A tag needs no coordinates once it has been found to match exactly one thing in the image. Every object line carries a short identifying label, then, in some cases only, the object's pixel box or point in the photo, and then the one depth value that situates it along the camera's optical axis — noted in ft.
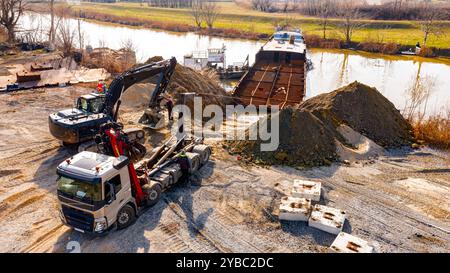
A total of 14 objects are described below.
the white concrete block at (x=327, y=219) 35.53
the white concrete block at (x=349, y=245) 32.58
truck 30.94
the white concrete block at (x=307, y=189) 40.96
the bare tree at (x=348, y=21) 177.98
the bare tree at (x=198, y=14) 229.45
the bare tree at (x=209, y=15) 225.56
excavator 48.49
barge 78.69
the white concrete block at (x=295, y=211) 37.22
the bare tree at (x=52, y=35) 121.49
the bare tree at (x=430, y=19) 168.76
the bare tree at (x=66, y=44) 107.96
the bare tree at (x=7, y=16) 122.70
